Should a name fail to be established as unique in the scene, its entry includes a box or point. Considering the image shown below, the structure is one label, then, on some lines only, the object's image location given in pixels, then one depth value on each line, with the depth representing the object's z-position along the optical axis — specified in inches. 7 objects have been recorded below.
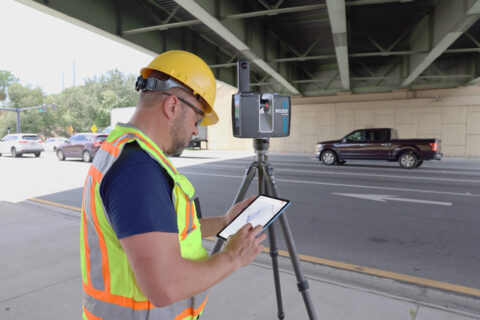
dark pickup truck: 526.6
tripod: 86.1
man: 37.0
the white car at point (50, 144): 1277.9
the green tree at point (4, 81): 2522.1
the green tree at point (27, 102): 2207.2
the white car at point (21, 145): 836.0
